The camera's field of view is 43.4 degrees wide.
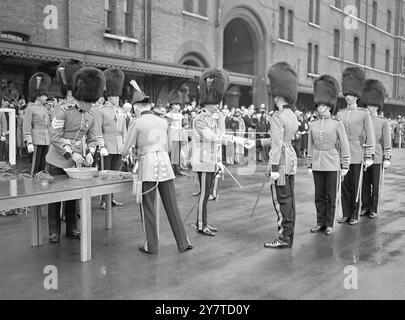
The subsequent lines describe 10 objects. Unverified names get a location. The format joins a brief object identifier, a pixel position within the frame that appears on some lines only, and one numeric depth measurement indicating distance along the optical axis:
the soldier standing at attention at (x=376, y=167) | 8.41
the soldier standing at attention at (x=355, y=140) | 7.74
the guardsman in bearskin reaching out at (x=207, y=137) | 6.87
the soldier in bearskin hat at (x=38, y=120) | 9.58
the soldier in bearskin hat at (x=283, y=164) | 6.25
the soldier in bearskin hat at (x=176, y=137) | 13.37
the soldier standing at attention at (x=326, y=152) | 7.06
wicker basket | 6.05
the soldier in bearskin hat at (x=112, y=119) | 8.56
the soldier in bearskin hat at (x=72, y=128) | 6.32
